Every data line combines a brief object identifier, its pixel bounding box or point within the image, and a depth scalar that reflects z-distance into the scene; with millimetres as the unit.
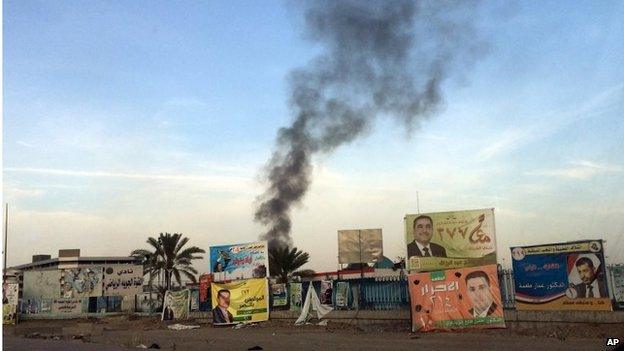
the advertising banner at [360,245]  33750
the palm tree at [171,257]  52562
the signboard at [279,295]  26062
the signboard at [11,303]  33938
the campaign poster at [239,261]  28484
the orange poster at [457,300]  17625
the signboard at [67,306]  39781
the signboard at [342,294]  23672
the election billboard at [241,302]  25562
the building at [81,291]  39906
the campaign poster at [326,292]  24203
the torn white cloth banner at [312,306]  24000
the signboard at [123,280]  44969
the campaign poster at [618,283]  17609
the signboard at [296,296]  25359
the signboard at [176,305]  29641
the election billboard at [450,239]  22594
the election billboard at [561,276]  16828
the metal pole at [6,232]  38906
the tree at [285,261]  46781
